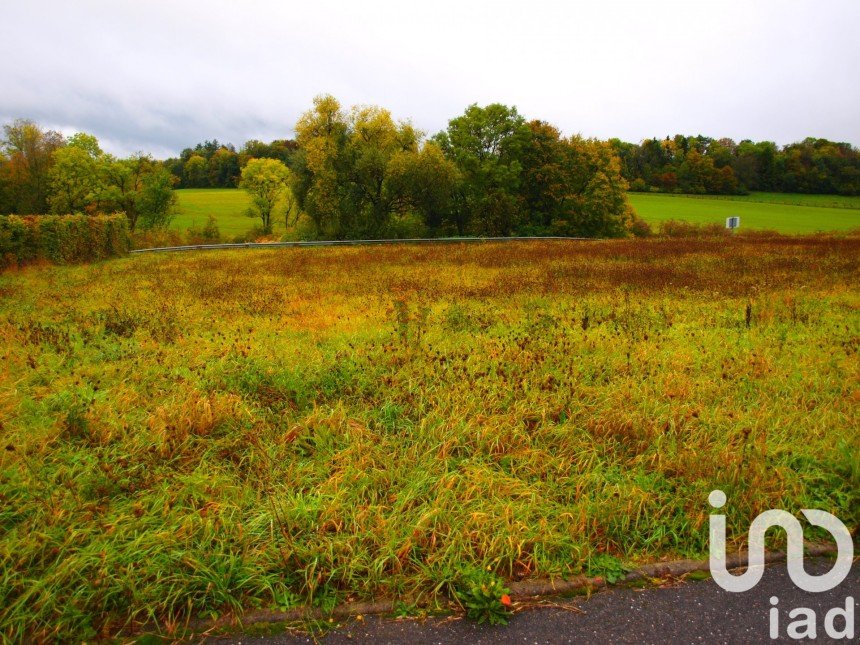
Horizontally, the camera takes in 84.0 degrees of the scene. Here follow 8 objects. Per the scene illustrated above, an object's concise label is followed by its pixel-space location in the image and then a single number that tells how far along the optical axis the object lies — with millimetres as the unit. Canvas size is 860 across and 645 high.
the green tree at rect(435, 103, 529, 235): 40906
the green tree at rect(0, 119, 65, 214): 51906
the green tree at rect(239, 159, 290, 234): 57750
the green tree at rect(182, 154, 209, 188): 93750
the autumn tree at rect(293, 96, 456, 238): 34938
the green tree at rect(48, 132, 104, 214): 51719
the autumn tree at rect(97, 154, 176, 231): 49875
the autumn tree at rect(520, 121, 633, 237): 43594
